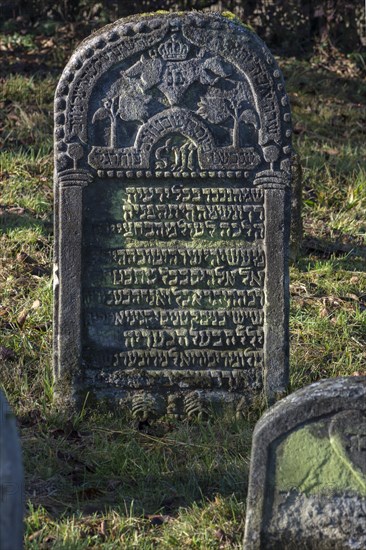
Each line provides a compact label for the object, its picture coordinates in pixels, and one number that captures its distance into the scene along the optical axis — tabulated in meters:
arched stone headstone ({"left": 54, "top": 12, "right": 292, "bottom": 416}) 7.52
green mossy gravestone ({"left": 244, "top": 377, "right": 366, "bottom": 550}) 5.46
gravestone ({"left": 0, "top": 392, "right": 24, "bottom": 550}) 4.45
